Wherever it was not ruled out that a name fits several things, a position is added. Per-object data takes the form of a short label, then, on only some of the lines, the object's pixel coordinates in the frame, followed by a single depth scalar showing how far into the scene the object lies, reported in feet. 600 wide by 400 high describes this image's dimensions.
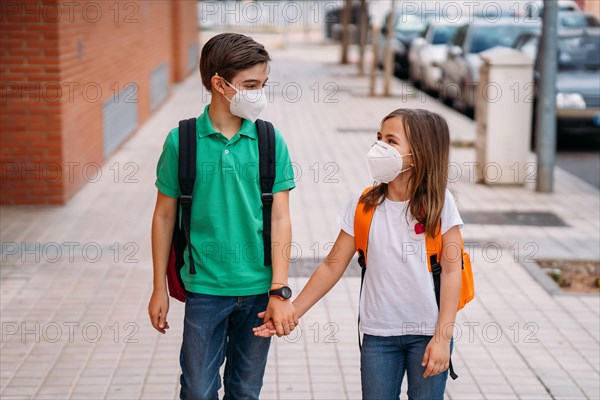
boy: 12.16
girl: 11.84
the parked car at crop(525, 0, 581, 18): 85.89
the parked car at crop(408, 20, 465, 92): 74.54
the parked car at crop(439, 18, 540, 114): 62.45
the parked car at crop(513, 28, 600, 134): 49.08
